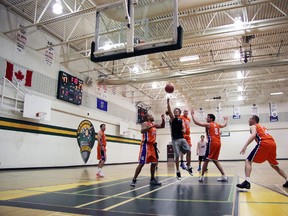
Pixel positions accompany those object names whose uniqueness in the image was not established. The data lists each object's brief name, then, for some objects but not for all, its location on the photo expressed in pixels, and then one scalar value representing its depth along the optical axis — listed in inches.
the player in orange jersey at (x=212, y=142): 237.7
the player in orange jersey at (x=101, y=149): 329.3
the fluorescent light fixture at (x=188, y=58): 501.4
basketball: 231.6
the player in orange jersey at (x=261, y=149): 182.4
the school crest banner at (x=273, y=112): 901.2
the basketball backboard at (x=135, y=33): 228.2
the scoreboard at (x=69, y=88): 499.0
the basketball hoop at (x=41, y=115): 425.7
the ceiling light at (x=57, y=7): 329.1
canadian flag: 395.2
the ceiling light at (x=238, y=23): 386.8
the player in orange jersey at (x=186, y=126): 294.1
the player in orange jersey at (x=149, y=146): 208.9
